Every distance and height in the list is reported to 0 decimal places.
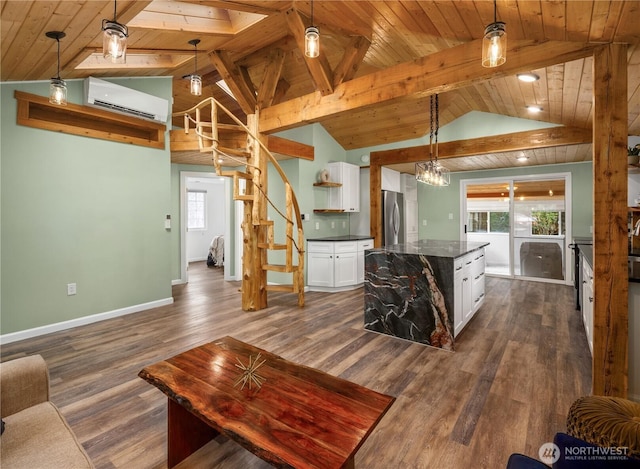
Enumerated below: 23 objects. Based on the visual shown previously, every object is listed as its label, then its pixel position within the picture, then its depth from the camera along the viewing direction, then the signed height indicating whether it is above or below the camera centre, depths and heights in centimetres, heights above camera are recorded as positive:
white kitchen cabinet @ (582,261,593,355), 280 -69
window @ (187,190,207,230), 926 +63
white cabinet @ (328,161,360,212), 599 +82
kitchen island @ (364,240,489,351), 312 -67
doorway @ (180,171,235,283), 915 +45
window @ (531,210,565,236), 618 +11
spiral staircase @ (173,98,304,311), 434 -4
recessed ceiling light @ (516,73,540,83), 317 +156
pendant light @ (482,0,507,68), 178 +108
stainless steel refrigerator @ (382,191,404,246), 613 +23
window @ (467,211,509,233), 675 +14
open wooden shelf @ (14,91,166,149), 335 +137
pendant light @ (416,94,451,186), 405 +75
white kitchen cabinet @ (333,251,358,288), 536 -68
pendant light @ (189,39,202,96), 352 +168
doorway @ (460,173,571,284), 616 +11
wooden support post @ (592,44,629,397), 201 +6
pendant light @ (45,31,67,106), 266 +120
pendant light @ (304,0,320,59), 234 +142
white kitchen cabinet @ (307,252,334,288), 536 -68
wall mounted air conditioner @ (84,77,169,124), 366 +165
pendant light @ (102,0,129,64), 189 +118
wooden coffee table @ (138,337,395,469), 114 -77
